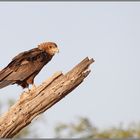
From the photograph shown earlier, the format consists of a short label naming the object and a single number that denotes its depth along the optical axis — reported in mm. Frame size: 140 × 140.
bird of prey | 21562
